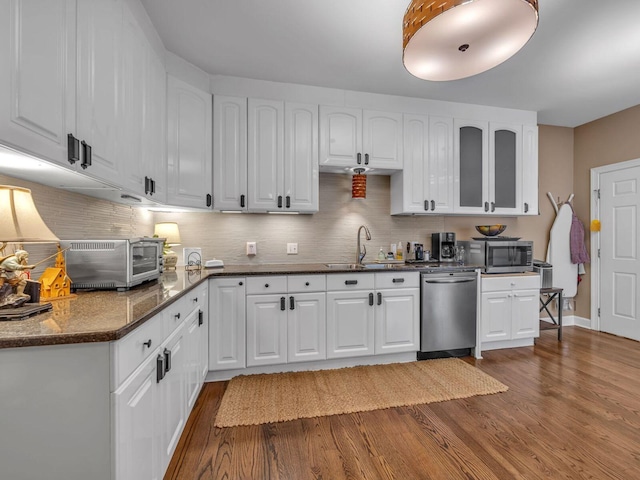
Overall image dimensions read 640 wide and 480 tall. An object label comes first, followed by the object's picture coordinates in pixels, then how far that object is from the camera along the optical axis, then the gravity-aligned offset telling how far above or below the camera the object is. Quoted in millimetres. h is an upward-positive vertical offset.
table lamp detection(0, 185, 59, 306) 1090 +31
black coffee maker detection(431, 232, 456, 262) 3517 -63
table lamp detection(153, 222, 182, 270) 2725 +36
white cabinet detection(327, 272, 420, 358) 2781 -684
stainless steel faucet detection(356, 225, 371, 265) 3342 -109
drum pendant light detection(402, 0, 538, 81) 1332 +1001
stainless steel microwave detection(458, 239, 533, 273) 3244 -154
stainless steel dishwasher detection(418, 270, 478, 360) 2971 -699
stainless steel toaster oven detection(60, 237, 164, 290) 1629 -130
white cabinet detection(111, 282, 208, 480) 993 -632
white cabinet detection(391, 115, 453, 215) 3312 +797
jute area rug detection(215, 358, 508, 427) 2141 -1191
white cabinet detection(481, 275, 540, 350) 3189 -746
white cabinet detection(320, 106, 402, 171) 3094 +1060
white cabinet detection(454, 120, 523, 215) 3467 +847
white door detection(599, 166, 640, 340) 3631 -138
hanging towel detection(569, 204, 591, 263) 4039 -53
